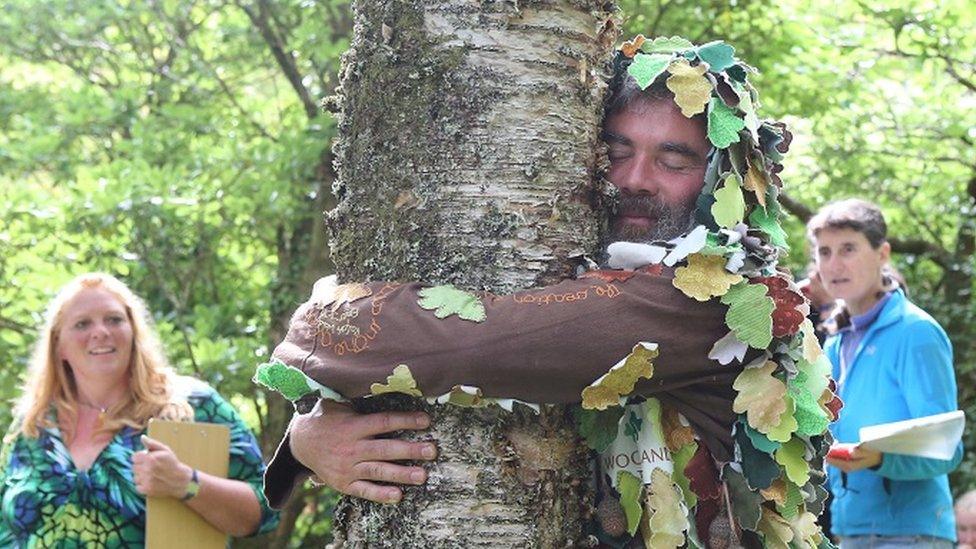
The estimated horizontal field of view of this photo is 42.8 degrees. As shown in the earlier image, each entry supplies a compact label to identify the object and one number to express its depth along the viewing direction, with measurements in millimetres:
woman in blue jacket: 4492
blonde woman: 4250
